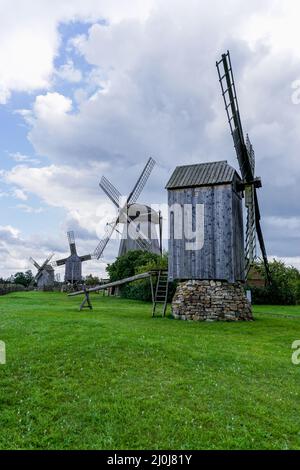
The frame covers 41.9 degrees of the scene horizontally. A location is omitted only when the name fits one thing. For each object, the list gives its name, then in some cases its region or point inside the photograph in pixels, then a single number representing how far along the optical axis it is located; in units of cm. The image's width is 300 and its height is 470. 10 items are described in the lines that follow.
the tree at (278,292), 3588
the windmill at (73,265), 6888
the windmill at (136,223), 4628
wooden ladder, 2019
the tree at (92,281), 6369
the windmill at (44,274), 7125
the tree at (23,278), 8339
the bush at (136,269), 3697
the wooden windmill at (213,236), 1839
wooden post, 2227
